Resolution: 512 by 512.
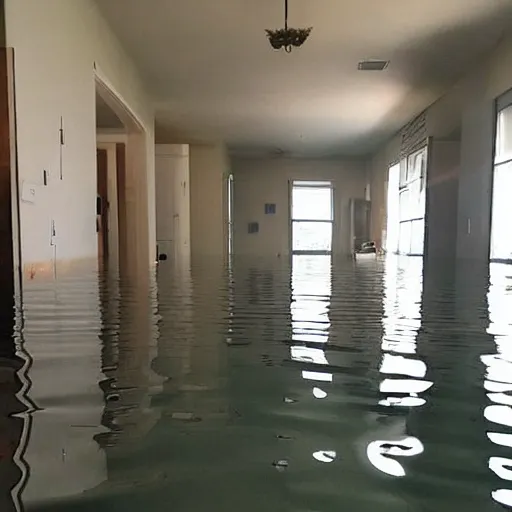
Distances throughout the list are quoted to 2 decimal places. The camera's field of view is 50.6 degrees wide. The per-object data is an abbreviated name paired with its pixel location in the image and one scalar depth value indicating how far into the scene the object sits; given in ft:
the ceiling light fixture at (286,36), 10.76
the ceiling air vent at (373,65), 13.97
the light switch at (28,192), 7.29
